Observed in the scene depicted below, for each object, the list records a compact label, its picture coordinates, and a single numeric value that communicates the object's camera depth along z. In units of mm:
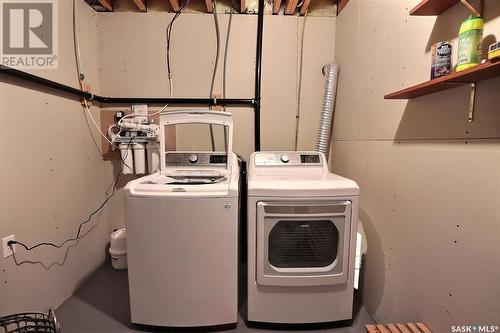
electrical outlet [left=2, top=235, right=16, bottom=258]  1316
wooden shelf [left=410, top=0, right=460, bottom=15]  1025
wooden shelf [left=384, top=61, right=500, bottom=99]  772
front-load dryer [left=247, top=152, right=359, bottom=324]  1408
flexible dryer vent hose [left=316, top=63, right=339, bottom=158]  2221
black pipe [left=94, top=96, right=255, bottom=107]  2279
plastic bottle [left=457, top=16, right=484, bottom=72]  854
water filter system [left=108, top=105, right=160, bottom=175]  2117
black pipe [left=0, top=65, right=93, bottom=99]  1295
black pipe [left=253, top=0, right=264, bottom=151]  2164
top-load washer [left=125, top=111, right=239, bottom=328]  1376
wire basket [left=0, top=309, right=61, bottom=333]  1146
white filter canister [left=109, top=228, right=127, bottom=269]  2164
